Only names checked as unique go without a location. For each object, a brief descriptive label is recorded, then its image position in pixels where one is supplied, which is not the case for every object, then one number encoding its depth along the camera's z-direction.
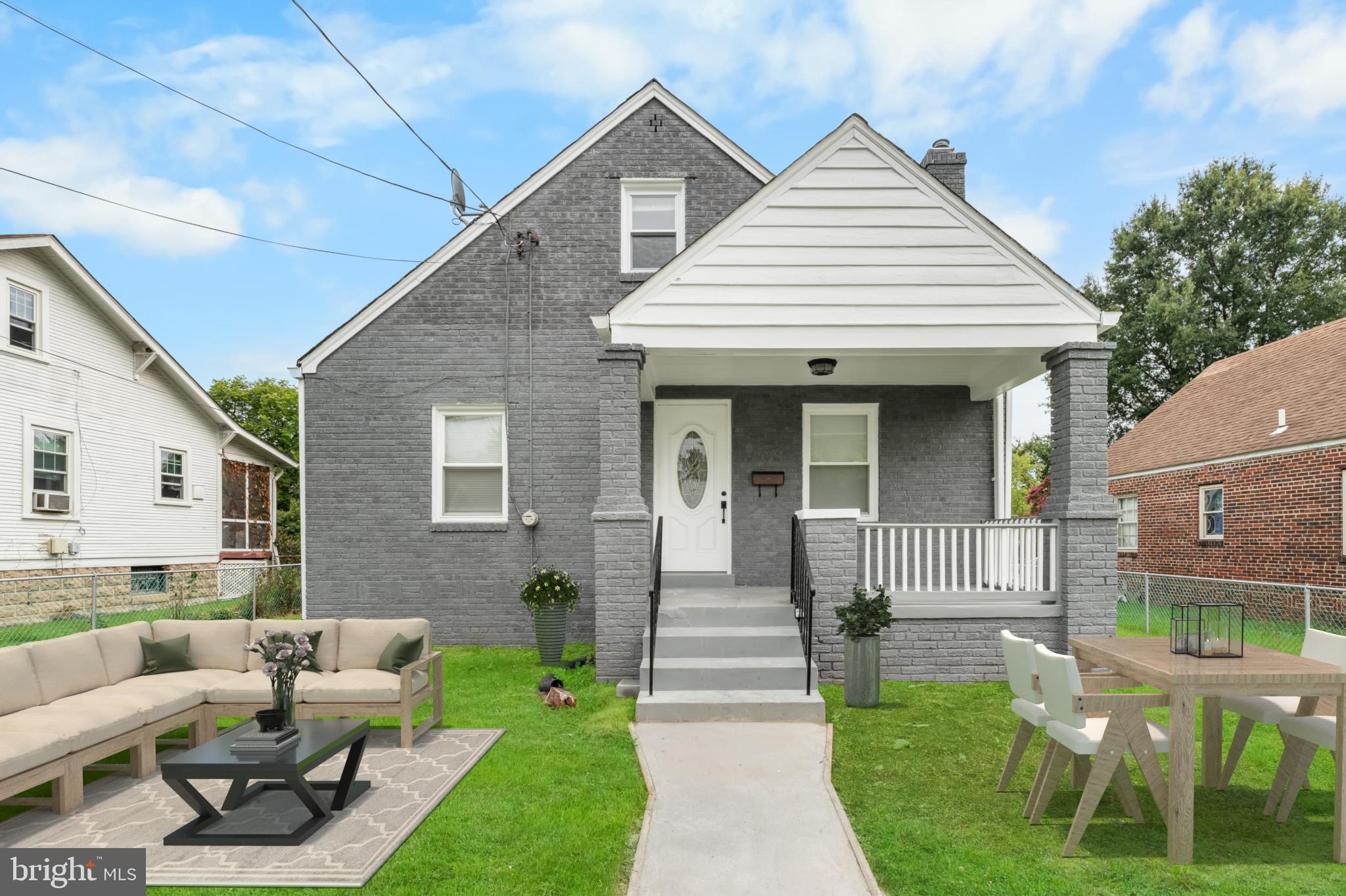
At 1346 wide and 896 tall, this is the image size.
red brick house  13.43
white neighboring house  13.29
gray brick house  10.45
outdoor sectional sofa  4.73
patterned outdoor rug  3.93
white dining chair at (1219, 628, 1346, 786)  4.56
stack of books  4.42
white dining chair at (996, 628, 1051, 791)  4.61
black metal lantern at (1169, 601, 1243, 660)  4.45
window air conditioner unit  13.69
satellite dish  10.84
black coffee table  4.28
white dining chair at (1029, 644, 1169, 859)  4.03
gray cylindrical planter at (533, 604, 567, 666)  9.10
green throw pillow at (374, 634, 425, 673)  6.55
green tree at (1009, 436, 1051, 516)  35.62
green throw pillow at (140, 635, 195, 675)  6.59
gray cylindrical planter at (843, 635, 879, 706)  7.16
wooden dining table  3.98
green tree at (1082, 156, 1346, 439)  25.20
